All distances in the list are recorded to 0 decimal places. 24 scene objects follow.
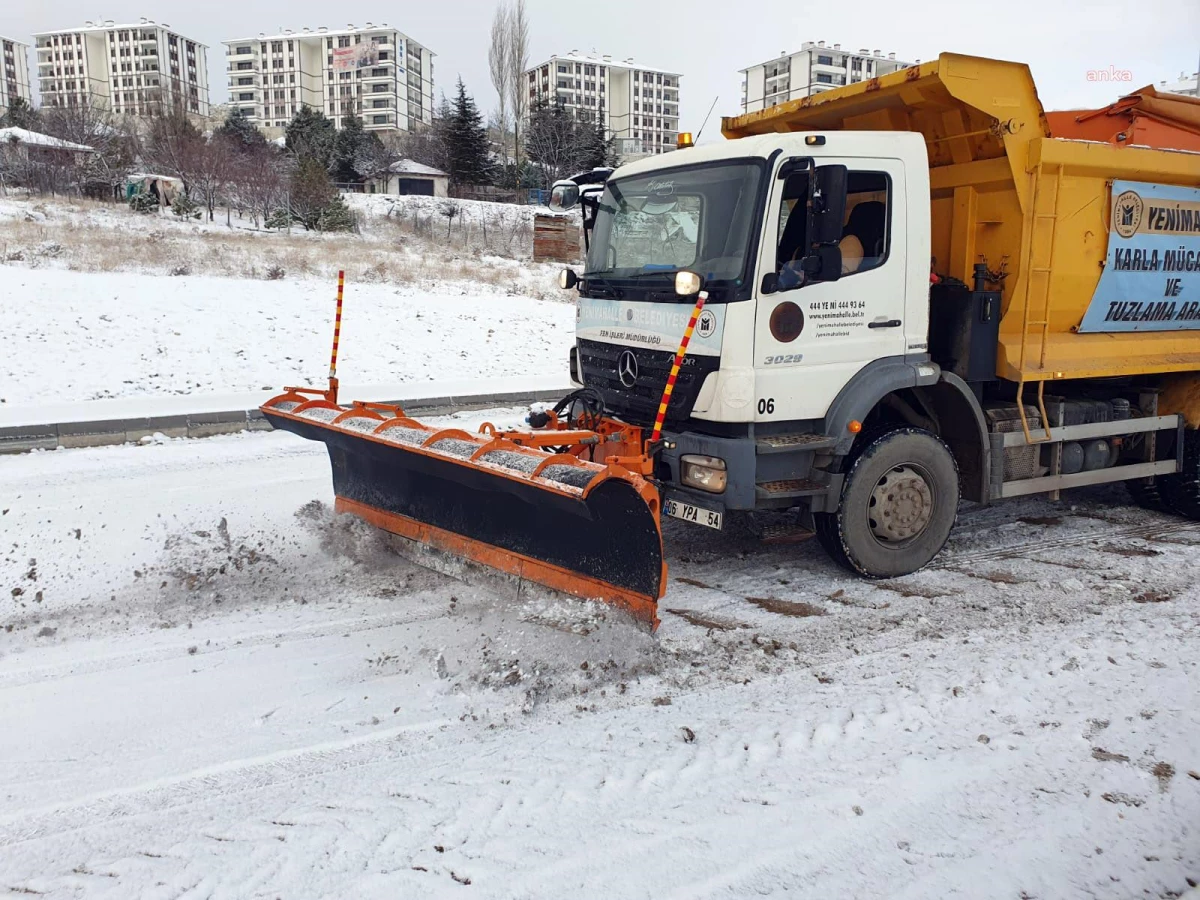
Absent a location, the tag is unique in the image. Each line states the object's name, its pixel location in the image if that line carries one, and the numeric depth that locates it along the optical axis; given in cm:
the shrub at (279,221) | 2970
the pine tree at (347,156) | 4606
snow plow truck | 480
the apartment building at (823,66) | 10844
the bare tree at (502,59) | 5972
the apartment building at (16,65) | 12888
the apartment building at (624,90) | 11656
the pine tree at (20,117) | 4238
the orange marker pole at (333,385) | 630
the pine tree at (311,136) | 4603
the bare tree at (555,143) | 4634
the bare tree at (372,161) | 4625
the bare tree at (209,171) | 3222
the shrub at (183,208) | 2950
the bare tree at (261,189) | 3212
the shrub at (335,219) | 3028
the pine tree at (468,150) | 4572
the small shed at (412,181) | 4569
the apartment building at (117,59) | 11938
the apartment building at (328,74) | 11569
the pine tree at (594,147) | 4259
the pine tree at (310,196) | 3088
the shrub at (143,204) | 2908
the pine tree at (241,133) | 4462
